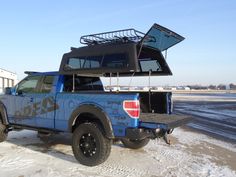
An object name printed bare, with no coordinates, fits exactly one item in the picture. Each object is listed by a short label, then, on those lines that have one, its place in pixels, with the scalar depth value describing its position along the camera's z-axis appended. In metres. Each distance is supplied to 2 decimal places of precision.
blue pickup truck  3.88
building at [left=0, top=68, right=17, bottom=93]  26.69
